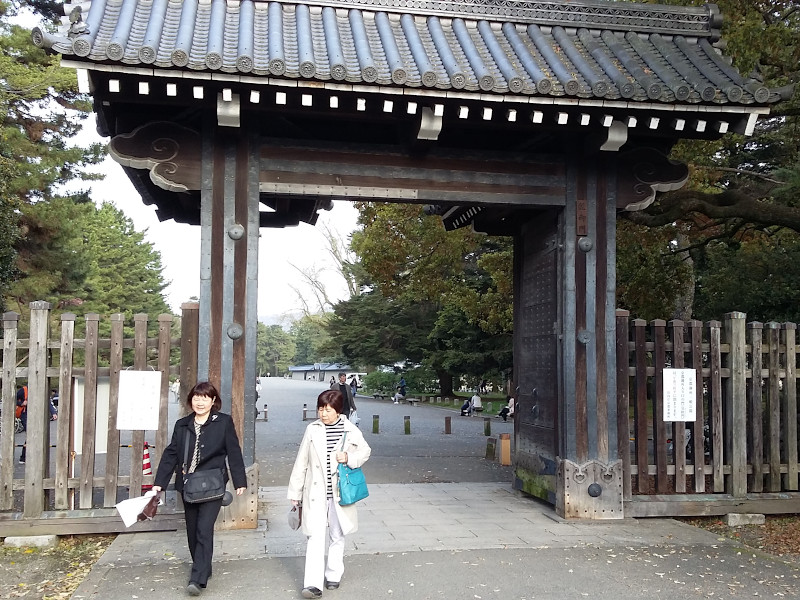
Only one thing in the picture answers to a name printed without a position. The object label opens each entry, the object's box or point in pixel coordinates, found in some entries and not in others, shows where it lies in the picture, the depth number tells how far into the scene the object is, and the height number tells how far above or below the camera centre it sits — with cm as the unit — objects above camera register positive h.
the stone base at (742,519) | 862 -210
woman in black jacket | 571 -93
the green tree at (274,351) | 12475 -132
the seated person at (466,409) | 3119 -283
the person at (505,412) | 2678 -261
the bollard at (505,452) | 1424 -215
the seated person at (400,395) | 4222 -304
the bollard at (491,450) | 1509 -224
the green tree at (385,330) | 4244 +87
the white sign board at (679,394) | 862 -58
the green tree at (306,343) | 10604 +12
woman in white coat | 561 -113
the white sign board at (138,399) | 764 -61
